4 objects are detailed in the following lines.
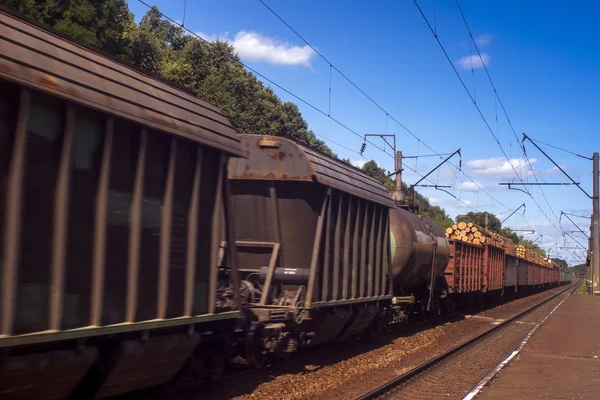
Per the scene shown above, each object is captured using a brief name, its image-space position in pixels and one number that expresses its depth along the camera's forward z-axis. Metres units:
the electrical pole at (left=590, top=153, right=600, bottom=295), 35.72
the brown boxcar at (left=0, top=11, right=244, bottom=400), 4.57
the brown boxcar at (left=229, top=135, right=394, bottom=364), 9.49
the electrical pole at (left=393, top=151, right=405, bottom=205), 27.70
